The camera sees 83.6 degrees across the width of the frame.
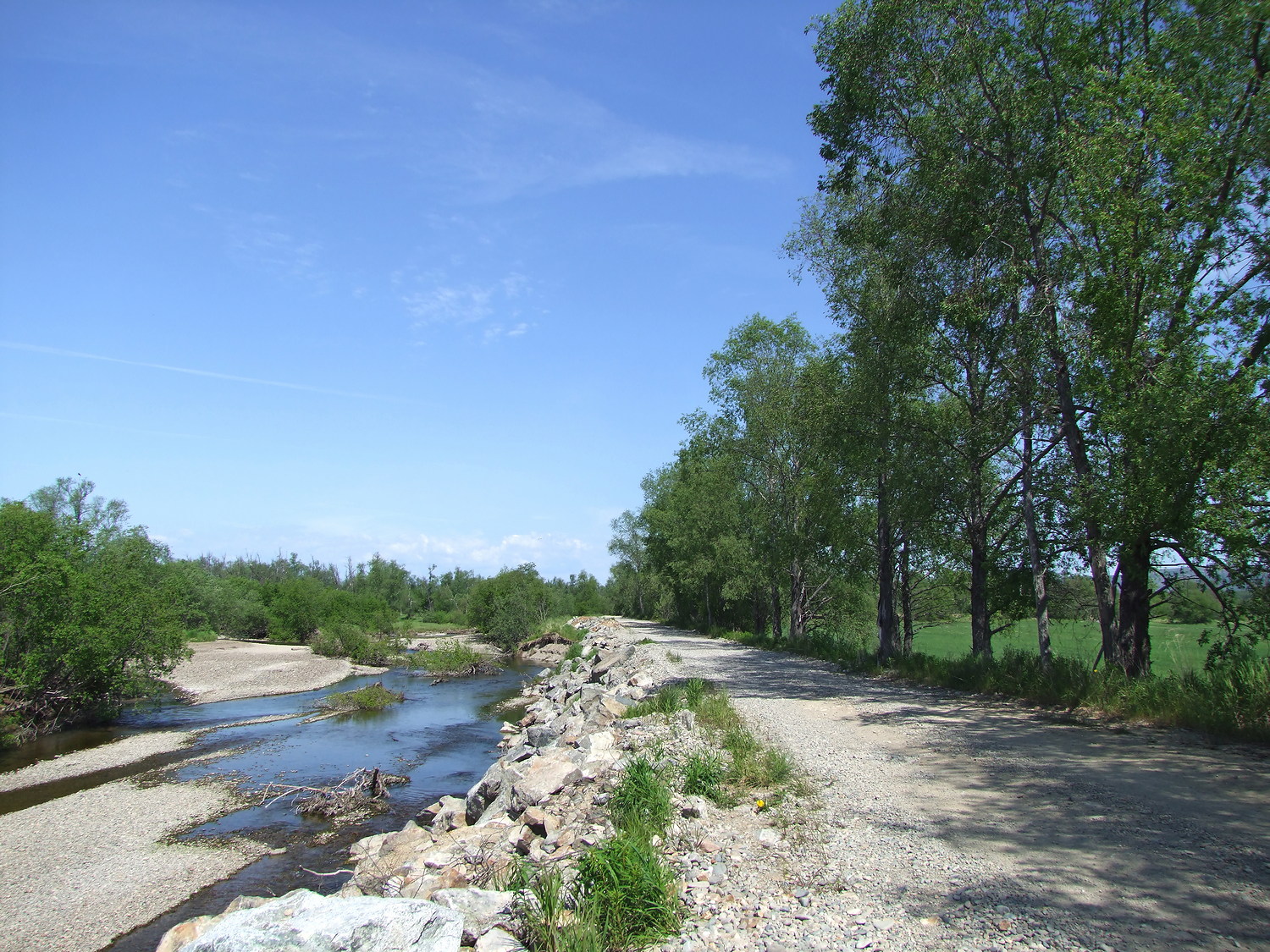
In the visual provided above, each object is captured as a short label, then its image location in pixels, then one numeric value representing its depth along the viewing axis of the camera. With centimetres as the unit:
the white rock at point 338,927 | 498
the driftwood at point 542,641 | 5166
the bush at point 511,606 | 5384
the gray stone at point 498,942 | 532
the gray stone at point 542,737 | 1495
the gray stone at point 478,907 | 571
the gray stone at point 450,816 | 1124
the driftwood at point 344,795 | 1404
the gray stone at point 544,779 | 975
